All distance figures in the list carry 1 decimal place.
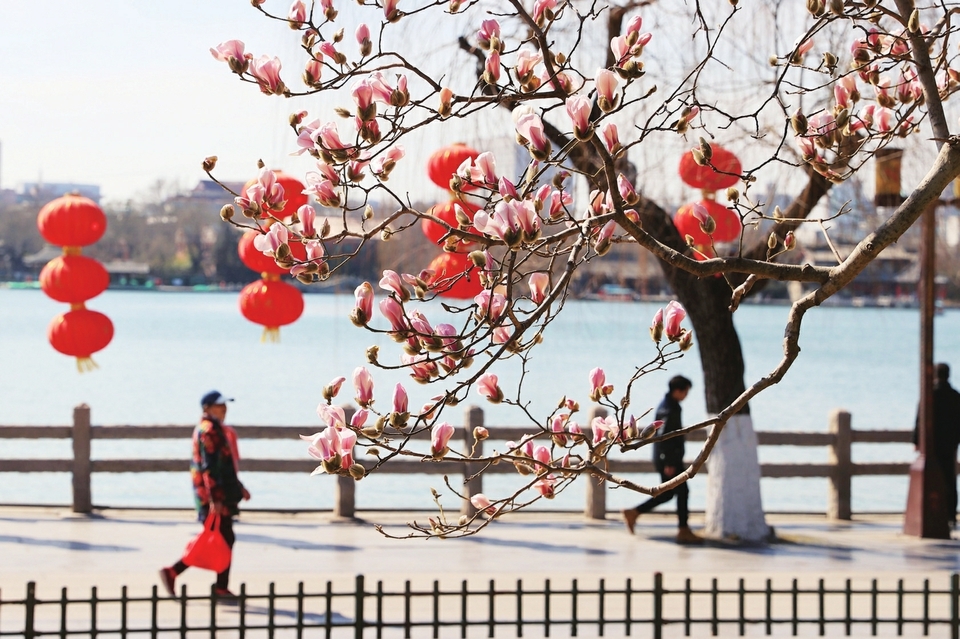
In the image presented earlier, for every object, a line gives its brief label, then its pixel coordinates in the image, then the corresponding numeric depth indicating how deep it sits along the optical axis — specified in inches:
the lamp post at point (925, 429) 494.9
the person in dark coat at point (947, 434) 521.7
